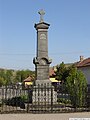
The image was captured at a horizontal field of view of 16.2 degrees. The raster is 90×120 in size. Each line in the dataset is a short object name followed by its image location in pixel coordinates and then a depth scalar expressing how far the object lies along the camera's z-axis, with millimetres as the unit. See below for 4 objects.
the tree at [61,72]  53888
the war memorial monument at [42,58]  20938
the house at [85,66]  57656
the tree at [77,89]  18438
